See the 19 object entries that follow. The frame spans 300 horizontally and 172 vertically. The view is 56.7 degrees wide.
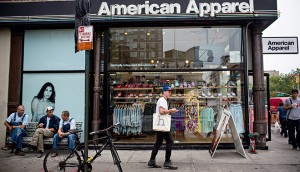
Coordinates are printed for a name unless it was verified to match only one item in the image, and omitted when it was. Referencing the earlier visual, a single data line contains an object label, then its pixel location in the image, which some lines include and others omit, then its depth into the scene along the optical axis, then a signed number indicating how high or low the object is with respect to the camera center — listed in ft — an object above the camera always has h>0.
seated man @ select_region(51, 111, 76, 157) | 26.62 -2.97
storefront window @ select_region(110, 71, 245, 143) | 31.68 -0.11
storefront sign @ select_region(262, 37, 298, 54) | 30.55 +6.03
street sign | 17.81 +3.96
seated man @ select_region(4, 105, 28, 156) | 27.99 -2.79
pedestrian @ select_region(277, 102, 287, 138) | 41.42 -2.97
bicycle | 19.59 -4.26
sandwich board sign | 25.55 -3.06
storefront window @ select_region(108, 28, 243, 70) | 32.04 +6.06
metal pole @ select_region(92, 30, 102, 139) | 30.39 +0.66
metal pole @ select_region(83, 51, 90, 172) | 18.06 -0.26
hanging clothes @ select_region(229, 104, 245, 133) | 30.37 -1.76
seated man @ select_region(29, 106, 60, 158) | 27.71 -3.04
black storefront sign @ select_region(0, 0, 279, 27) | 28.63 +9.32
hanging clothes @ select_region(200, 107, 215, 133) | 31.60 -2.27
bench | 27.86 -3.86
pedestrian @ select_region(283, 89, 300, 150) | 29.38 -1.56
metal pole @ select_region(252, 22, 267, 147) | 29.22 +1.31
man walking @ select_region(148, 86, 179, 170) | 22.08 -3.34
